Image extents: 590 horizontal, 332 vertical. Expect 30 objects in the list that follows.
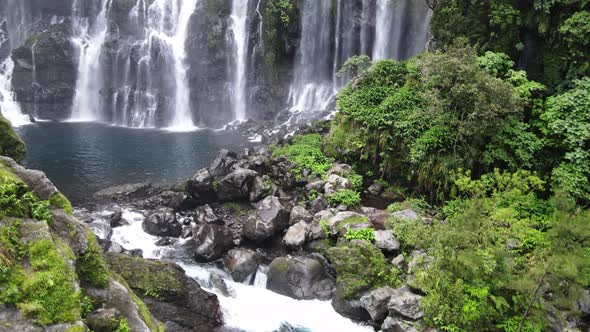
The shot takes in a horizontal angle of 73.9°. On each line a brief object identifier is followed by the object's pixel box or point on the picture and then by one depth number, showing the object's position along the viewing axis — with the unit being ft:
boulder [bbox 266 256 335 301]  47.88
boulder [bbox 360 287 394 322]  42.16
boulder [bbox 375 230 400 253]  49.44
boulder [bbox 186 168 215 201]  70.54
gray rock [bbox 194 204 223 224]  65.31
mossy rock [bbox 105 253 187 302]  40.03
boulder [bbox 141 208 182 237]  62.90
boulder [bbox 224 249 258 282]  51.60
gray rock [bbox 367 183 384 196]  64.80
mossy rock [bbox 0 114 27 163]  42.55
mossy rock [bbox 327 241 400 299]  45.55
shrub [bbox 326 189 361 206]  61.77
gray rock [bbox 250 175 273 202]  68.90
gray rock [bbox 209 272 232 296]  48.94
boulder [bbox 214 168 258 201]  69.67
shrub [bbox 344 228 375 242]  50.88
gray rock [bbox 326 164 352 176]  69.05
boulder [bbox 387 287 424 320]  39.04
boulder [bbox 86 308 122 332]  25.88
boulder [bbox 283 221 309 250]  54.95
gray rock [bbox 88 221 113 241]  60.17
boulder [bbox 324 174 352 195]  65.00
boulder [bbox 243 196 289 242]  57.82
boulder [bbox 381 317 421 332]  38.55
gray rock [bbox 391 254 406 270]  46.60
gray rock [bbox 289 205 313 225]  59.38
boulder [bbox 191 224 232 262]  55.42
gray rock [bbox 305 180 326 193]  67.10
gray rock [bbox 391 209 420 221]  52.95
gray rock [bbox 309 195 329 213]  62.49
